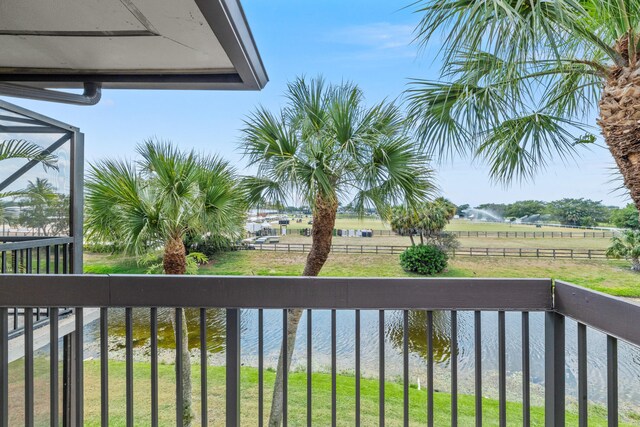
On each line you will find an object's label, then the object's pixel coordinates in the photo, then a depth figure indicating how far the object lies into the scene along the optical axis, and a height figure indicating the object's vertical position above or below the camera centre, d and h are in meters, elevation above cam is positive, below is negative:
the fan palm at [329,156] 3.49 +0.65
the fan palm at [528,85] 1.77 +0.93
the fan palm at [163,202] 3.89 +0.19
